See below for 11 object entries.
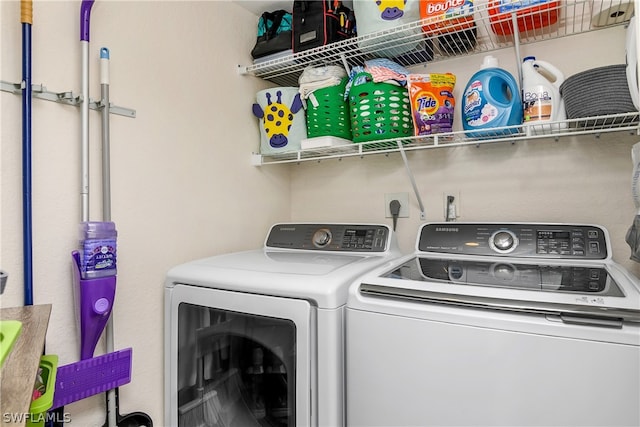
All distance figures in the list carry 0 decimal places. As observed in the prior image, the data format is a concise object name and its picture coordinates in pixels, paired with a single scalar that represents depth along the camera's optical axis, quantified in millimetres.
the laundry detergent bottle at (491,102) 1399
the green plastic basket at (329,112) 1777
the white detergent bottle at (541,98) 1354
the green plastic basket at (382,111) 1616
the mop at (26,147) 1118
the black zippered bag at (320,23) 1690
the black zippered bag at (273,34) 1859
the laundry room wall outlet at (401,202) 1913
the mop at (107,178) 1308
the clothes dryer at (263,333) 1146
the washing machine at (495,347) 841
